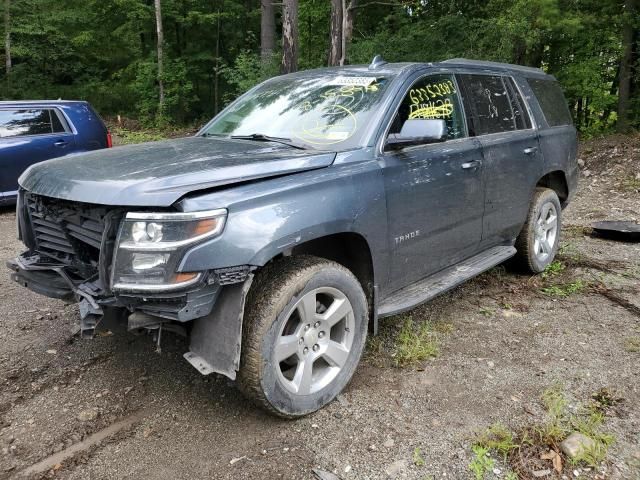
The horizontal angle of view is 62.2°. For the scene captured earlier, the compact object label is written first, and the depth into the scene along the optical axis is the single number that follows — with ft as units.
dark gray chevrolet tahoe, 8.04
